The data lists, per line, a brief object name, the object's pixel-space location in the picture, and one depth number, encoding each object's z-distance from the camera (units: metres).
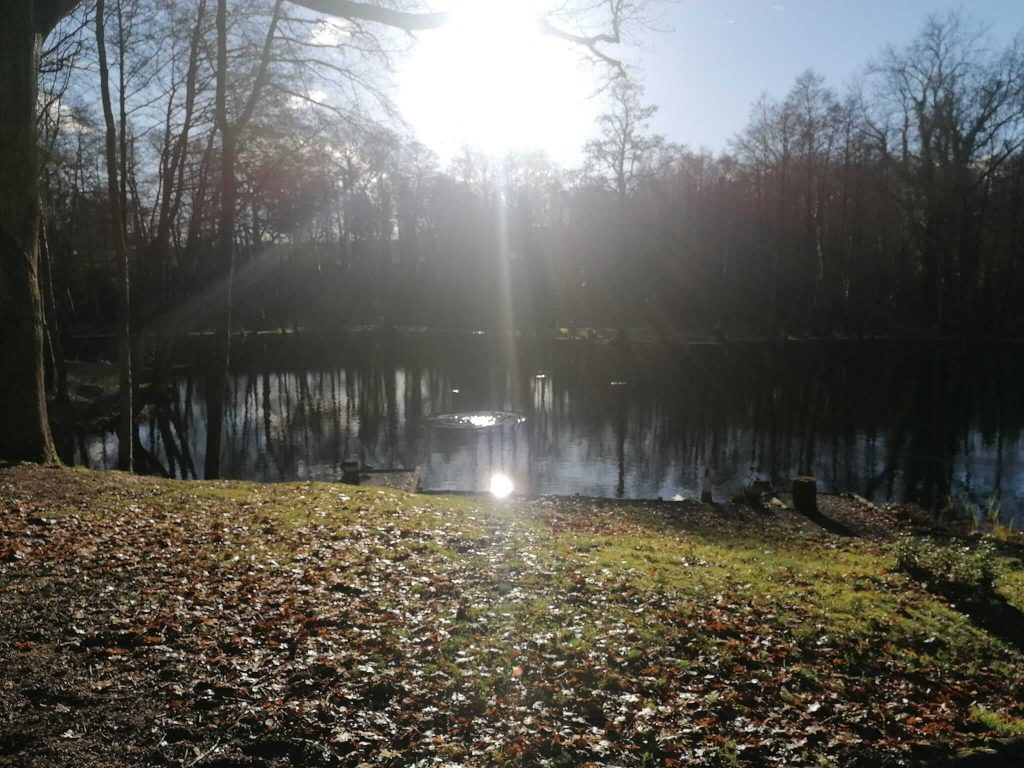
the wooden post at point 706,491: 16.20
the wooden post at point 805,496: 14.85
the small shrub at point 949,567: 7.86
